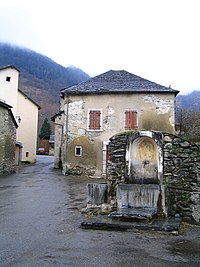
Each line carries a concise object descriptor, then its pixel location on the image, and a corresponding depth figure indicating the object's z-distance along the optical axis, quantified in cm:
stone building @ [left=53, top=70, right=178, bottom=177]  1917
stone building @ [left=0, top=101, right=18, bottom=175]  1898
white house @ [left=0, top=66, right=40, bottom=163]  2642
